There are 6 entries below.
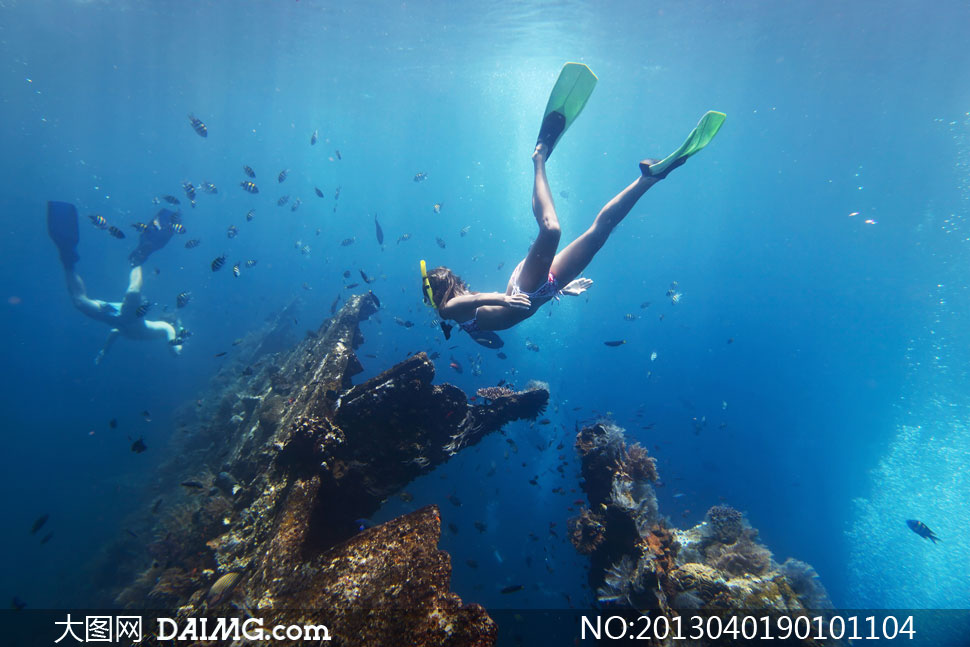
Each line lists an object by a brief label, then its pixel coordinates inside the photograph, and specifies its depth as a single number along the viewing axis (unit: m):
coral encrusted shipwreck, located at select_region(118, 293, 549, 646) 3.16
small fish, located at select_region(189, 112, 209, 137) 10.66
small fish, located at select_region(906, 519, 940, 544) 10.00
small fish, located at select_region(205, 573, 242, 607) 4.20
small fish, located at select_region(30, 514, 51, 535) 7.21
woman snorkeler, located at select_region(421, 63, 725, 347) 4.88
